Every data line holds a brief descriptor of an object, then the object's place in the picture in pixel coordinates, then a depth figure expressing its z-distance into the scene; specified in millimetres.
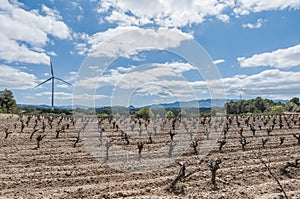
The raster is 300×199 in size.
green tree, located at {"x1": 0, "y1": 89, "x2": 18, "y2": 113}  68188
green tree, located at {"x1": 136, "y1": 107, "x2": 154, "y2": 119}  50631
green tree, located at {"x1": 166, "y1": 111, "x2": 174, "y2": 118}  48981
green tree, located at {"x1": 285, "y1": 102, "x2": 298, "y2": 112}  78700
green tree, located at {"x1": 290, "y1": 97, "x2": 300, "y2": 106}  97062
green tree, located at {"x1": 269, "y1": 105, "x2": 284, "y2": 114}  73781
